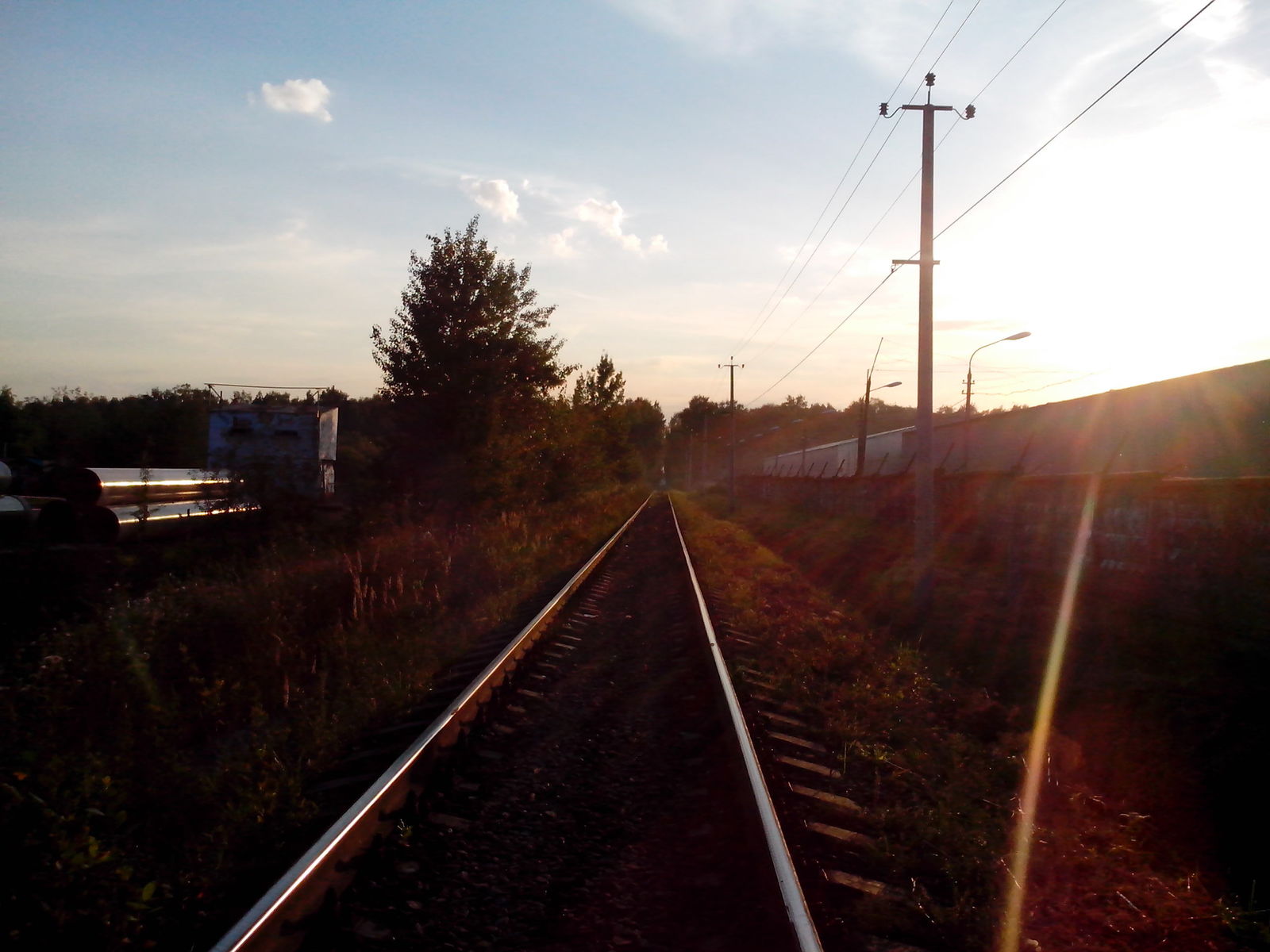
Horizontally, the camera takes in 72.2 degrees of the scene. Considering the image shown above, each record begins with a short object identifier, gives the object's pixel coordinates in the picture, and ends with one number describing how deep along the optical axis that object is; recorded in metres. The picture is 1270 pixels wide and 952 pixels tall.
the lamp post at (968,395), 26.48
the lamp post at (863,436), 34.94
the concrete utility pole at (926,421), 13.53
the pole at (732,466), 49.91
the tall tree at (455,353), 21.84
